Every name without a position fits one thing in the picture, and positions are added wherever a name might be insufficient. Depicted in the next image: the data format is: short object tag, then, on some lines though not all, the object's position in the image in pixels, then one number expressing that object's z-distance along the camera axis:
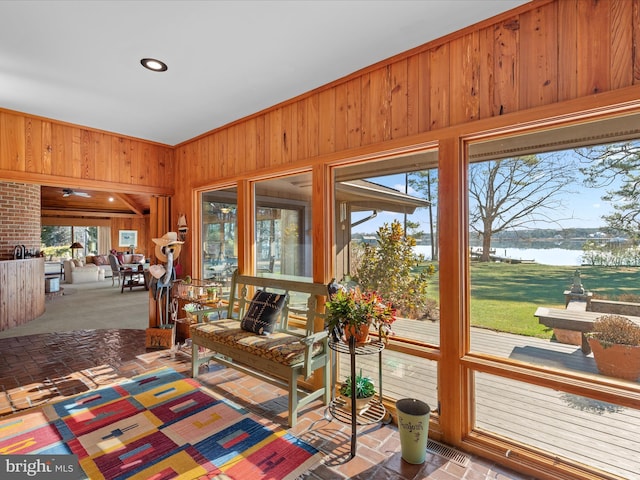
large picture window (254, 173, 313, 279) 3.19
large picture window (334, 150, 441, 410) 2.41
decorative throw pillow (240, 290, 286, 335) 2.93
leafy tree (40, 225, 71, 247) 13.31
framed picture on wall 13.84
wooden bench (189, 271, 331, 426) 2.45
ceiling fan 8.60
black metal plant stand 2.11
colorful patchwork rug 1.98
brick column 5.68
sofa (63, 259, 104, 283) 10.26
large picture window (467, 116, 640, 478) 1.76
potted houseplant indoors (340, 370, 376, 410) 2.39
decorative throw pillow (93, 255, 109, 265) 11.73
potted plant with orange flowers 2.13
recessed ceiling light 2.41
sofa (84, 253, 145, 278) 10.88
